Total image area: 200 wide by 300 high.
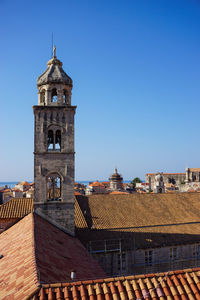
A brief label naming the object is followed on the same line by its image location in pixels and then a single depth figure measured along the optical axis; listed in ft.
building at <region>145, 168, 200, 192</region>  455.67
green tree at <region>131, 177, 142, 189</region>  507.75
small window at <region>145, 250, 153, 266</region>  69.10
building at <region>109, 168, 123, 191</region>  246.47
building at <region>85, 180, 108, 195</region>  339.79
